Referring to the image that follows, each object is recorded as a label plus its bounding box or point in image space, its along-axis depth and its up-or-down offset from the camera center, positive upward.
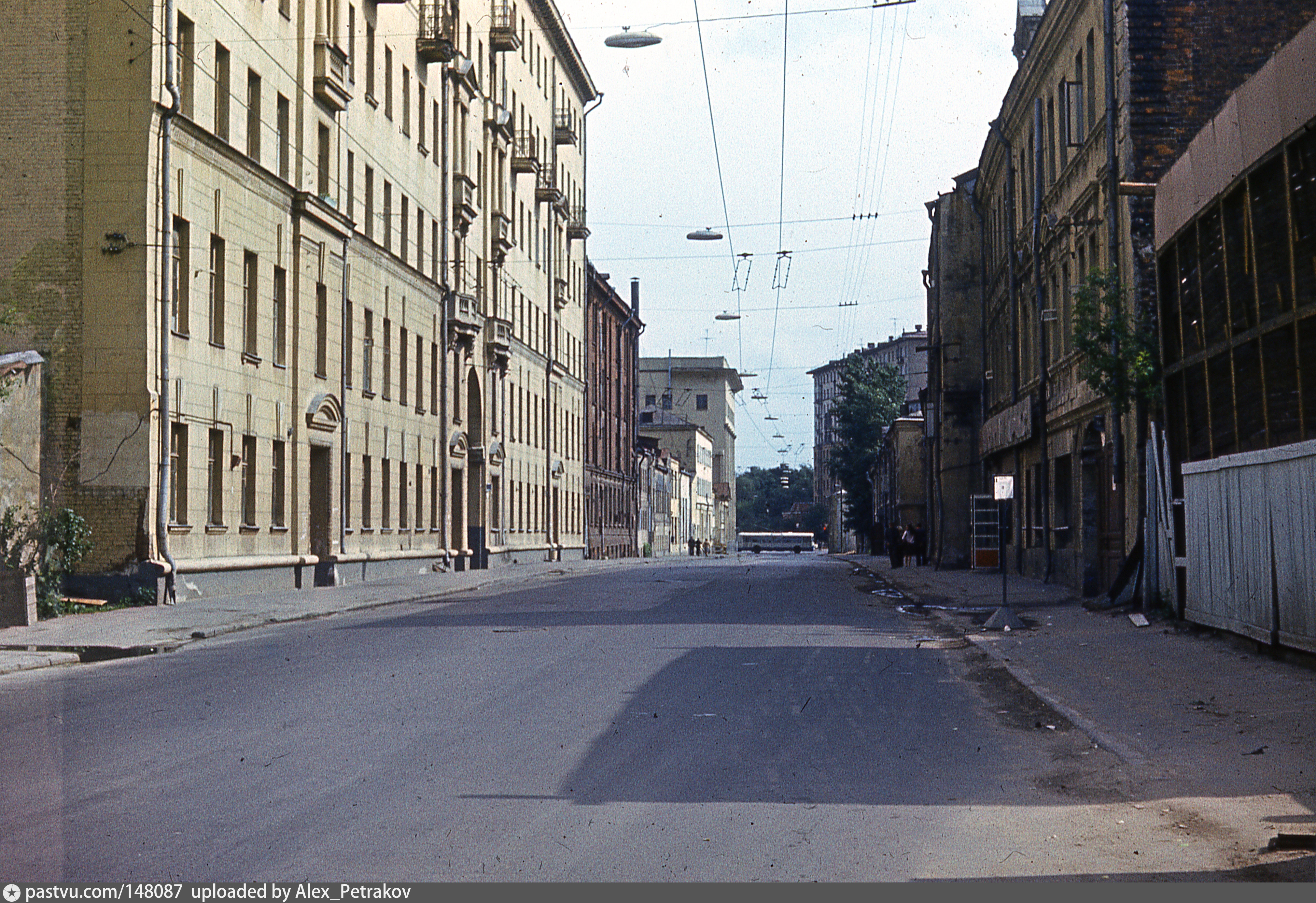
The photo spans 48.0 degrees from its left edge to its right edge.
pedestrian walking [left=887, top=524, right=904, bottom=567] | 54.88 -0.36
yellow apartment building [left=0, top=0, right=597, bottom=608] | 25.41 +5.92
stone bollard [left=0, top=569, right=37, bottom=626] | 20.09 -0.62
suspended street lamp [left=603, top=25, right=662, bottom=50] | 29.33 +10.04
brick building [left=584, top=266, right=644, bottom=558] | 82.25 +7.24
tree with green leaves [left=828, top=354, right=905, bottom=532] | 91.31 +6.99
